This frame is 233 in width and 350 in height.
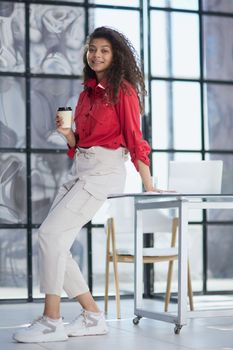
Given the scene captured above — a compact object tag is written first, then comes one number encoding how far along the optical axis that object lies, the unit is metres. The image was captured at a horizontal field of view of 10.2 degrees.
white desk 6.58
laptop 7.76
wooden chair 7.96
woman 5.89
